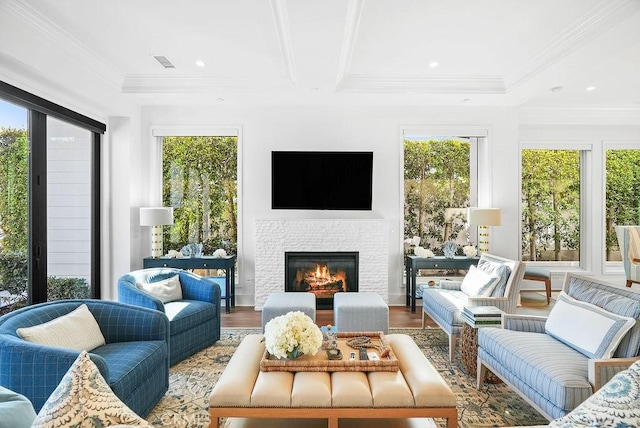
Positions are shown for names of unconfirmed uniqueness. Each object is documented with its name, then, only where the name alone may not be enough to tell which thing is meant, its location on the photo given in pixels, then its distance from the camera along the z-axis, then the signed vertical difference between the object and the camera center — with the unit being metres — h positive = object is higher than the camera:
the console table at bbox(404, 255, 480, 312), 4.69 -0.68
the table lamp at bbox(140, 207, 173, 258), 4.57 -0.06
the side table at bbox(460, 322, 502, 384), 2.79 -1.13
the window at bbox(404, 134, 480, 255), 5.20 +0.31
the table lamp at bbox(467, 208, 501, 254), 4.70 -0.07
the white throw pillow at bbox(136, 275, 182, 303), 3.41 -0.74
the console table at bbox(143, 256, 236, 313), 4.63 -0.66
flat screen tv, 4.94 +0.43
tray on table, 2.11 -0.90
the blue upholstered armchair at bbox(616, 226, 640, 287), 4.95 -0.56
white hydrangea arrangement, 2.16 -0.76
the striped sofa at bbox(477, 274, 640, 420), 1.87 -0.85
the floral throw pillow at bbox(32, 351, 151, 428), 1.00 -0.56
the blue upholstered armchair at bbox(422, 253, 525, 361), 3.17 -0.78
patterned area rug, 2.29 -1.32
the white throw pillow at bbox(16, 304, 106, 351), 2.03 -0.72
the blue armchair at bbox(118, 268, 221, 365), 3.04 -0.88
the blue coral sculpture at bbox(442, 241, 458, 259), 4.79 -0.51
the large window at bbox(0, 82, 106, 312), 3.19 +0.10
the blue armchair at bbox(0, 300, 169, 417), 1.82 -0.83
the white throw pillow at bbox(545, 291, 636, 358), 2.00 -0.70
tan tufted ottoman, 1.87 -0.97
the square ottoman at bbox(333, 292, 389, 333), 3.38 -0.99
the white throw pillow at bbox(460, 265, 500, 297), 3.32 -0.69
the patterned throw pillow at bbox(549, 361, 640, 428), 1.16 -0.65
